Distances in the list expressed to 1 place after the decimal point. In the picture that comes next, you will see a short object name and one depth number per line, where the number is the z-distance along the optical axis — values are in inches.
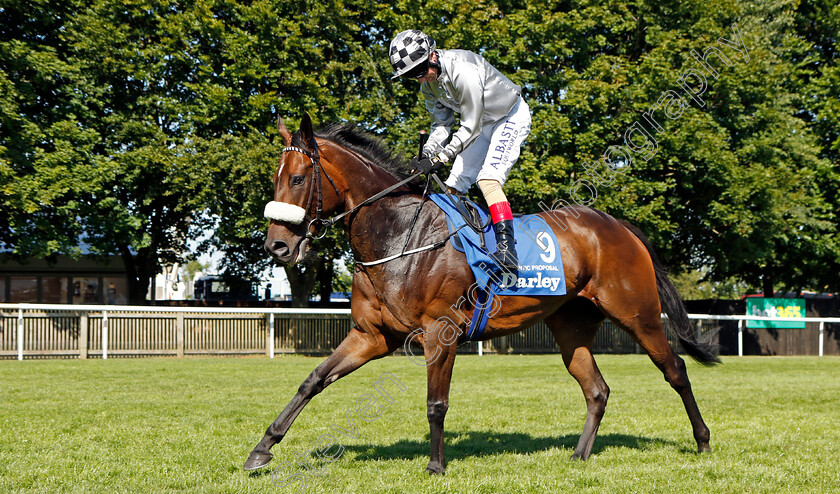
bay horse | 210.2
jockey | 217.5
